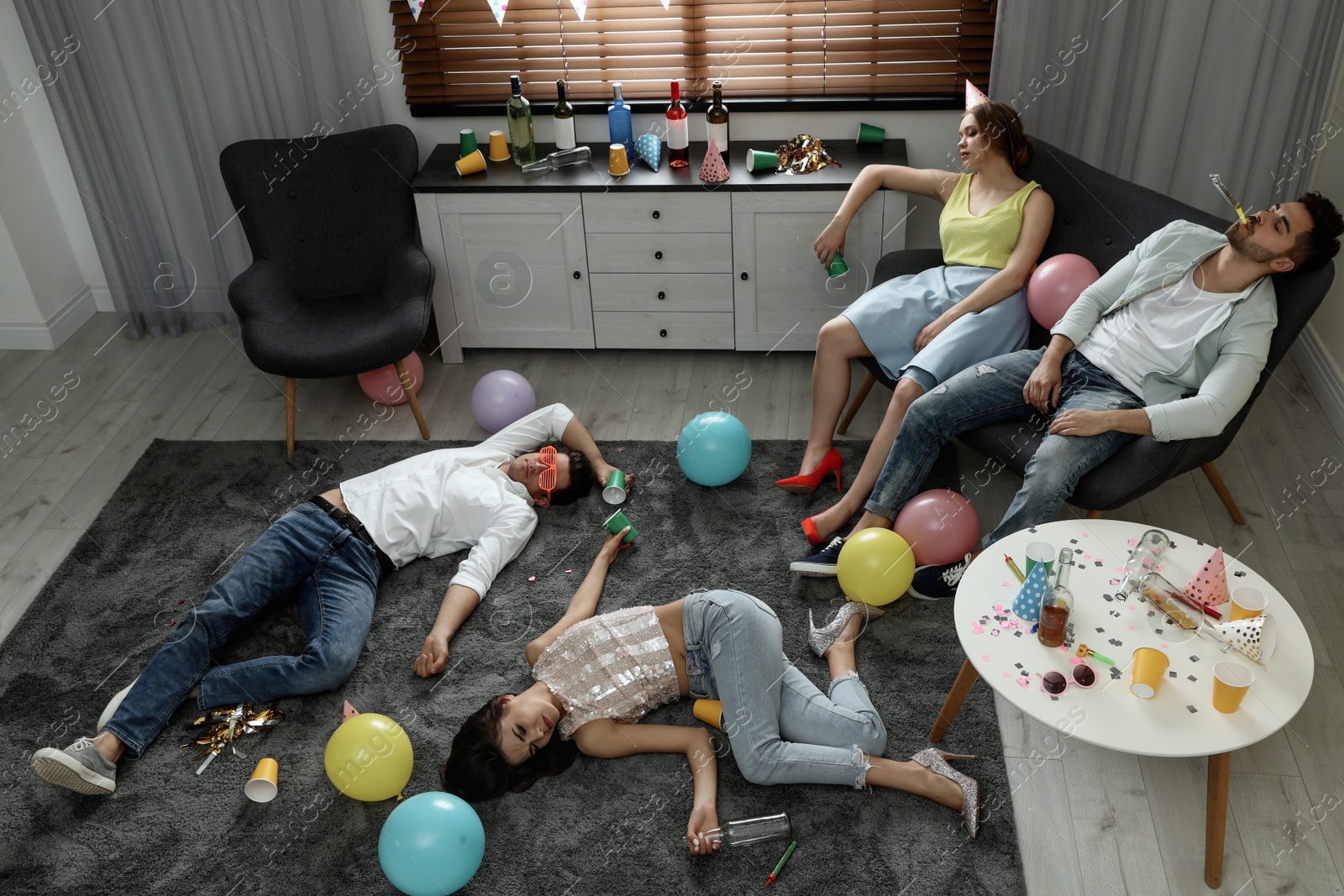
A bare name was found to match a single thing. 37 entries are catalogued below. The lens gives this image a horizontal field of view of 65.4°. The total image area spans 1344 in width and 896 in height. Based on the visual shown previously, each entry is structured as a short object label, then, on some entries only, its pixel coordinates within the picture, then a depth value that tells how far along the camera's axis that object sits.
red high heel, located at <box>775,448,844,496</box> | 3.01
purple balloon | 3.31
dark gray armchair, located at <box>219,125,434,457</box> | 3.39
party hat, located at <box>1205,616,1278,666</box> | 1.95
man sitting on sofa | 2.34
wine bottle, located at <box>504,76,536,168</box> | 3.44
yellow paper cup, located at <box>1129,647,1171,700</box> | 1.90
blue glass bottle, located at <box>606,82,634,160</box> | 3.48
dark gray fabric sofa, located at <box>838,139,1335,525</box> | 2.38
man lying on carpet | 2.37
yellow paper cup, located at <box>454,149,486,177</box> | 3.49
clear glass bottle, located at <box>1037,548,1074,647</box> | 2.00
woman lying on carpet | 2.13
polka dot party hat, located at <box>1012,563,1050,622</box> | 2.06
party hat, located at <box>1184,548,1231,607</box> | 2.05
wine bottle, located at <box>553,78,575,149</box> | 3.50
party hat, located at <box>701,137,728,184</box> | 3.35
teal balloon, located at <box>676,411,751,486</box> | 2.94
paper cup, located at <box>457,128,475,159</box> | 3.54
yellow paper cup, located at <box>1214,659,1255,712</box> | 1.83
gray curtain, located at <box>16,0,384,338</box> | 3.51
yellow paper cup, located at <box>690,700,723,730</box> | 2.30
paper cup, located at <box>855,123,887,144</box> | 3.52
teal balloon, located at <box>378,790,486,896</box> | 1.94
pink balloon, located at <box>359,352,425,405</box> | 3.42
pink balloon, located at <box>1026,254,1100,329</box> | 2.79
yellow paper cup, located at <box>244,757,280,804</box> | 2.21
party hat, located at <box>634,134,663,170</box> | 3.47
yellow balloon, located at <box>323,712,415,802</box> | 2.14
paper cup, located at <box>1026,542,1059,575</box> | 2.07
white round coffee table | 1.84
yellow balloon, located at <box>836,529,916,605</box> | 2.49
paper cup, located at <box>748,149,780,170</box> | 3.38
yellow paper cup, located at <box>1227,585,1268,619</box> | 1.99
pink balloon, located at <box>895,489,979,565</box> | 2.58
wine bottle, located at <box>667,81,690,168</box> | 3.40
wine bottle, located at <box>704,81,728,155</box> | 3.38
